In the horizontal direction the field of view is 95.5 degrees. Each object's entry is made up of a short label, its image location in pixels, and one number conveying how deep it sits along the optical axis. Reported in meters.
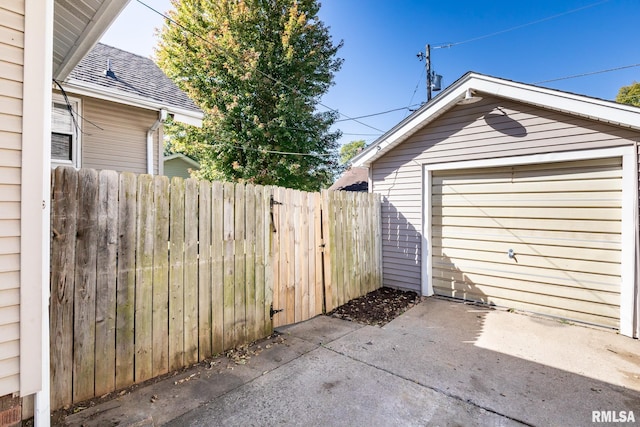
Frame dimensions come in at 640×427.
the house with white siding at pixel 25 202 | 1.75
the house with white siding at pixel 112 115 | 4.99
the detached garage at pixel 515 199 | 3.95
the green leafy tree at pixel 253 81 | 12.49
